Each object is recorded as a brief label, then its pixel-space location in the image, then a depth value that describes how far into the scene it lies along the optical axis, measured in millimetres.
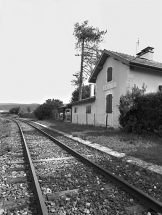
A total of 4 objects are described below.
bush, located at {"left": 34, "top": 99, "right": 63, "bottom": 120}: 37788
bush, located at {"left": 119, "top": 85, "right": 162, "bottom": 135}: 10078
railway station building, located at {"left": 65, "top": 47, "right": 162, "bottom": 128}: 14133
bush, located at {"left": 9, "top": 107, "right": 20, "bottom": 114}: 87000
